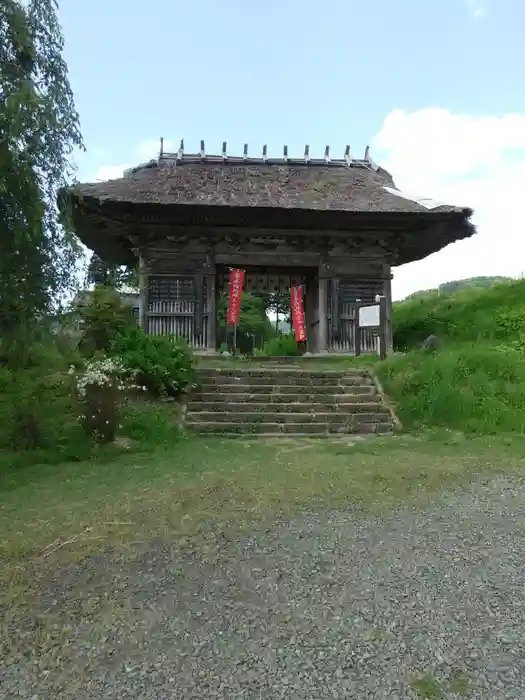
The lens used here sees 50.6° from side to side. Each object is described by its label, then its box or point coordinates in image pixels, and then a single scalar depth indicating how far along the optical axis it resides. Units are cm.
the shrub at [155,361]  875
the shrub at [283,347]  1926
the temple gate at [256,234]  1232
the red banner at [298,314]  1484
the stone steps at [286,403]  837
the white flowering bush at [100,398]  687
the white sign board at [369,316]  1140
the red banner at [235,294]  1355
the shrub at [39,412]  690
